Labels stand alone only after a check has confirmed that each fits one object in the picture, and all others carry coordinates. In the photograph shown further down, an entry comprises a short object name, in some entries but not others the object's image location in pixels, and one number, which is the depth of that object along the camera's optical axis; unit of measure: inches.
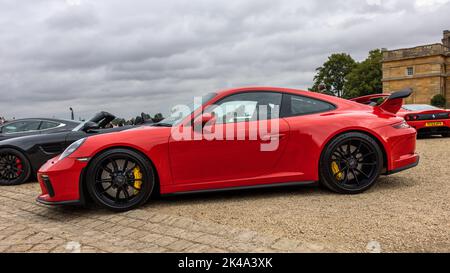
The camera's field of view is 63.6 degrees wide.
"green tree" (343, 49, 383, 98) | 2529.5
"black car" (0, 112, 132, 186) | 235.5
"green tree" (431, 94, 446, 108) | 2063.2
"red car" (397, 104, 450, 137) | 410.0
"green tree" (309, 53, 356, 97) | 2819.9
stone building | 2213.3
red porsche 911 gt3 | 147.5
